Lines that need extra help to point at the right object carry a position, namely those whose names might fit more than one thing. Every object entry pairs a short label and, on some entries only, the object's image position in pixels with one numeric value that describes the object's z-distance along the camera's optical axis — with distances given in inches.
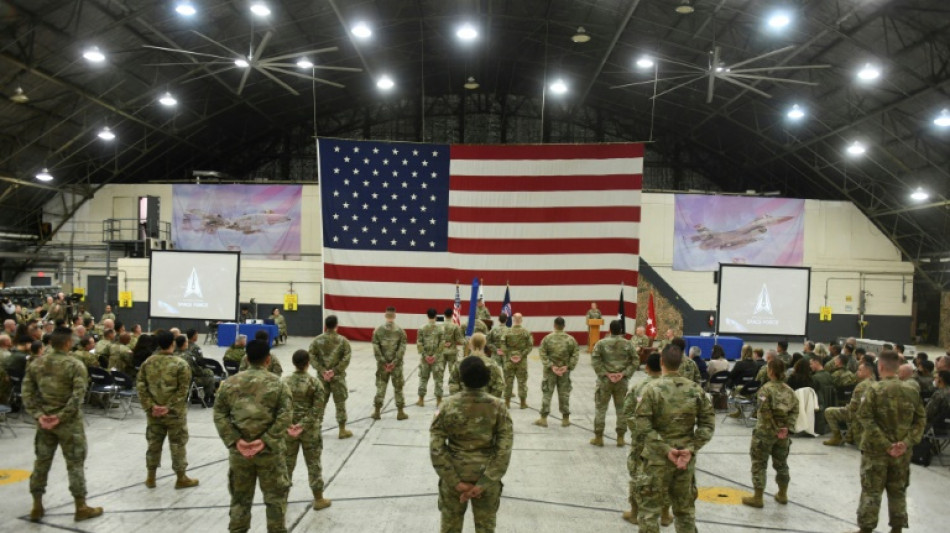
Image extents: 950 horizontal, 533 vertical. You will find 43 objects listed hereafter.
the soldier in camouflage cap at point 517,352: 375.6
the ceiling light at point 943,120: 564.9
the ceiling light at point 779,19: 495.5
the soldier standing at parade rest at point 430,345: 386.9
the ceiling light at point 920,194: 755.4
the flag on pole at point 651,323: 566.6
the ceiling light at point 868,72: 597.3
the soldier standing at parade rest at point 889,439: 201.5
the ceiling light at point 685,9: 525.3
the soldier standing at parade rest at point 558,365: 345.7
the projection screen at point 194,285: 398.6
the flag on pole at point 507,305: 565.6
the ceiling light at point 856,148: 762.8
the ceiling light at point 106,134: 791.7
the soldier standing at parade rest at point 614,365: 303.3
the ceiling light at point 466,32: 548.8
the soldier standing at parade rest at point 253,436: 167.6
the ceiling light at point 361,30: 565.6
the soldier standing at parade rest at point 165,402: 234.4
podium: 600.2
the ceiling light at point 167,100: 679.6
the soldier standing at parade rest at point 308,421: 215.9
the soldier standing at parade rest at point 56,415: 204.7
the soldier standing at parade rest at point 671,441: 175.3
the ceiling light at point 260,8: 526.9
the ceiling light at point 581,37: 630.5
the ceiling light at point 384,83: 730.8
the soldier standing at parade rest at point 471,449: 152.2
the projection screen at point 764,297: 421.1
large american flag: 591.2
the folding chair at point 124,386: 360.8
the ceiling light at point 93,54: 601.0
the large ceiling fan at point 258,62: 493.7
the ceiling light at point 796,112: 755.4
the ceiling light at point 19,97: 584.9
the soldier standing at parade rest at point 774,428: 228.2
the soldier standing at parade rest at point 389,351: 351.9
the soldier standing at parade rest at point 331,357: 297.1
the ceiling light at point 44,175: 811.5
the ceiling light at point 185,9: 519.6
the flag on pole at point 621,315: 546.1
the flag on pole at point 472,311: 534.6
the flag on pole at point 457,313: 463.2
